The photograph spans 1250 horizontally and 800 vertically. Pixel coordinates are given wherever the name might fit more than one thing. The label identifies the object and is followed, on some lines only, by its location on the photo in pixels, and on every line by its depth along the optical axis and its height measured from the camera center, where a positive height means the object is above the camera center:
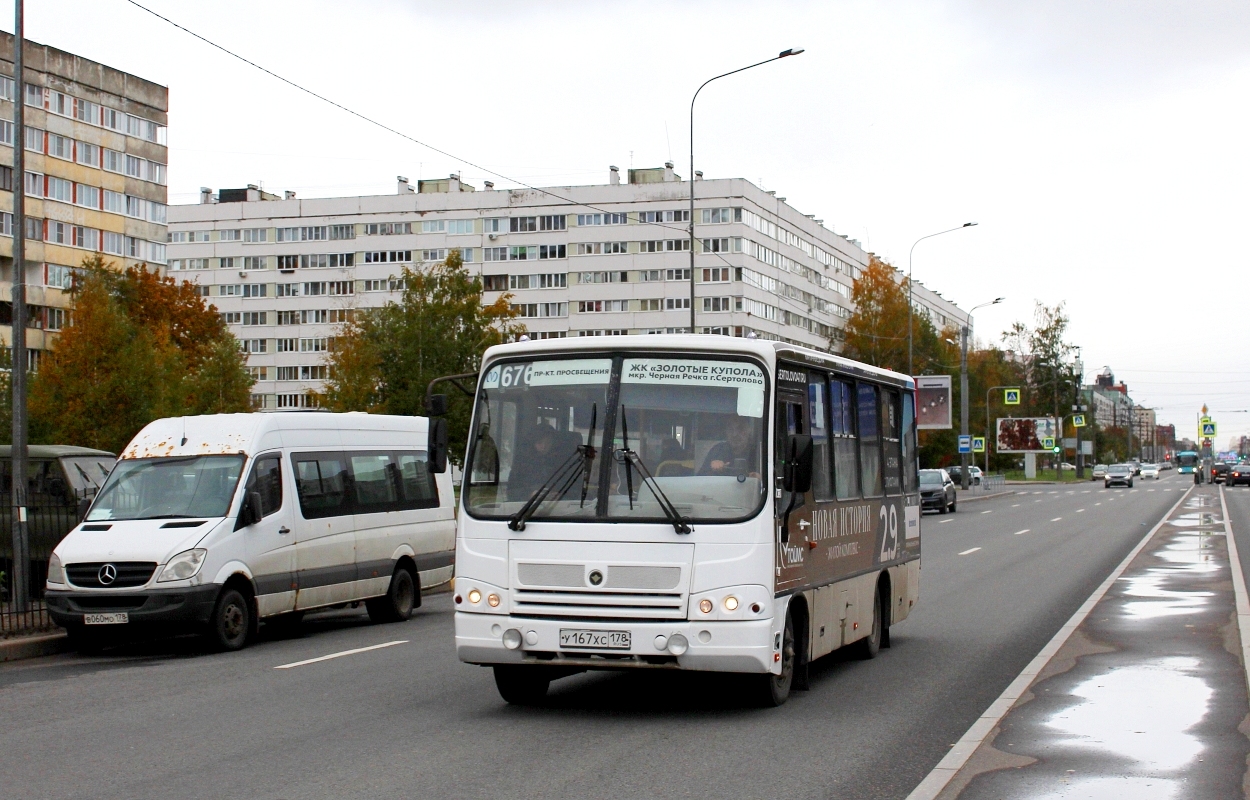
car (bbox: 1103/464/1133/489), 88.62 +0.36
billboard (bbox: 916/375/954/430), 61.59 +3.37
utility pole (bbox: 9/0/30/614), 15.16 +1.39
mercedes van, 13.66 -0.45
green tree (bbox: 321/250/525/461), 43.25 +4.42
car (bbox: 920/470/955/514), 50.31 -0.24
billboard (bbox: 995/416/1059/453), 112.12 +3.56
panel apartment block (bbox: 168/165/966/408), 103.44 +17.11
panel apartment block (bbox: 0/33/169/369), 73.31 +16.53
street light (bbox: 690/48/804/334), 30.40 +8.44
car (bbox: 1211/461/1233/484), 92.25 +0.68
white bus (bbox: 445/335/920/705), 9.16 -0.18
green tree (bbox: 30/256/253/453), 38.06 +3.10
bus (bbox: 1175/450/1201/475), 159.25 +2.24
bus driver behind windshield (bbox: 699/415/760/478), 9.41 +0.19
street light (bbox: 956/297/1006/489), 61.69 +3.50
